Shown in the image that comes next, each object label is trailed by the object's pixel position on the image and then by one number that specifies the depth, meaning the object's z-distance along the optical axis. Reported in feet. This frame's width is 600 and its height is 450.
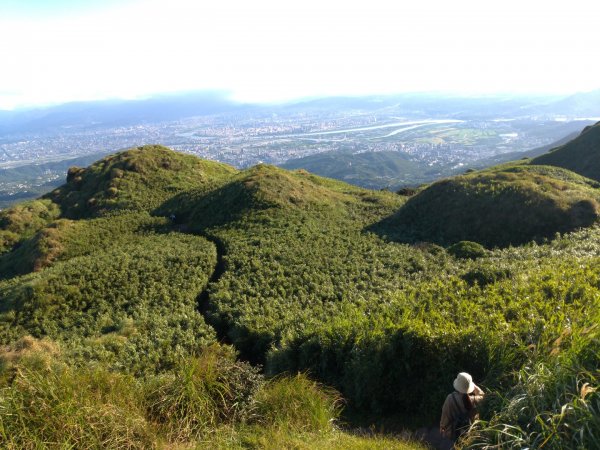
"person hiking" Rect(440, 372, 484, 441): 21.71
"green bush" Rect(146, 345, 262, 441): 23.12
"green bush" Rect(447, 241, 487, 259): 72.84
